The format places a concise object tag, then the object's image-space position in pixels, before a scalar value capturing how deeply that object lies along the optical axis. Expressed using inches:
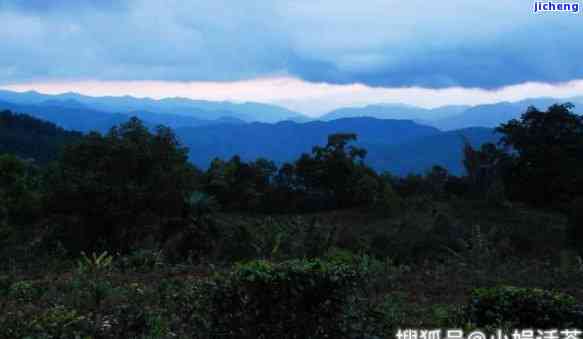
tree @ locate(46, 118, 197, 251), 706.2
